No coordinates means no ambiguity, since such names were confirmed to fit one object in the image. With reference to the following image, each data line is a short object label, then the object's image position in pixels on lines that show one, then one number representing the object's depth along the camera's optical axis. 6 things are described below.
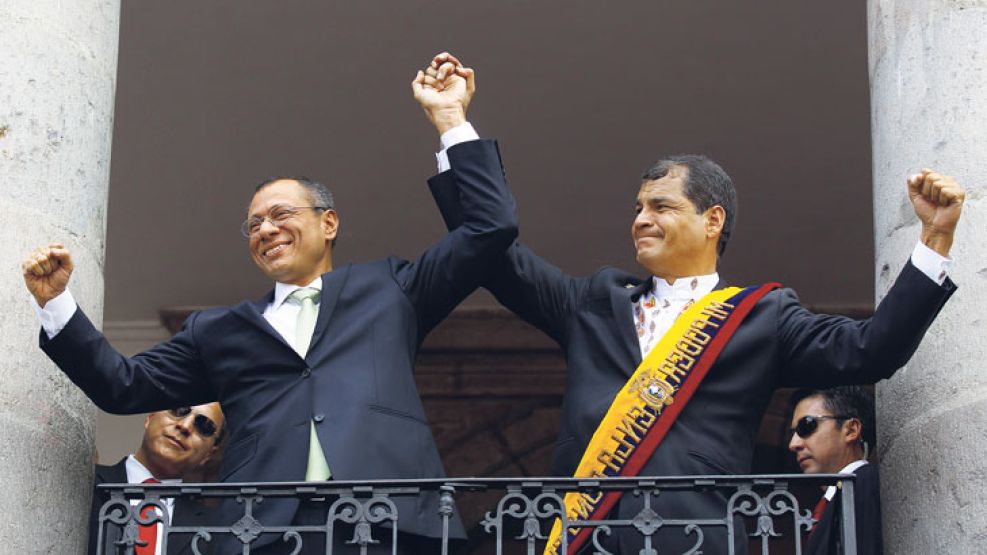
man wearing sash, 13.06
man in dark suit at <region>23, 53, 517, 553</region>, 13.46
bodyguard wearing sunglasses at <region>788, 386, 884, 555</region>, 15.87
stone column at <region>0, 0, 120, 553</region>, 13.23
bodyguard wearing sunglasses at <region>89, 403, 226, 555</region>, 16.92
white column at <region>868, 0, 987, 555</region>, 13.05
